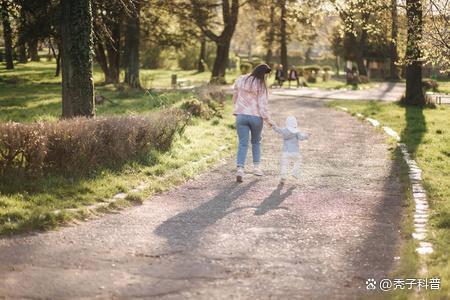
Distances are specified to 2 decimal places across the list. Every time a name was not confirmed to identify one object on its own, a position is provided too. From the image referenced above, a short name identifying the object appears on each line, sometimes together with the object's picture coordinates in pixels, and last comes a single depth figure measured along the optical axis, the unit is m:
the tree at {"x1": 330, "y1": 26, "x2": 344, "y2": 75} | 60.88
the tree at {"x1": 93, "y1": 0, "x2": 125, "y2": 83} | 28.25
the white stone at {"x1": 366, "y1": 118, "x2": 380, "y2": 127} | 18.96
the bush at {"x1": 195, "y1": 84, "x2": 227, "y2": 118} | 19.73
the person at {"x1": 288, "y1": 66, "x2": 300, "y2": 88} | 40.97
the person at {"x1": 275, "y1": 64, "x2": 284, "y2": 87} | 39.88
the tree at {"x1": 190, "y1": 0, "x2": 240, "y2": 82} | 34.53
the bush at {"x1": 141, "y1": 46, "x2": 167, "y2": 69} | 59.61
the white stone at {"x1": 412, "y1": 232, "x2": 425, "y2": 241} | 6.93
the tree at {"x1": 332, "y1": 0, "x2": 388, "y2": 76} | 19.59
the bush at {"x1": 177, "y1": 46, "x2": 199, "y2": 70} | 62.01
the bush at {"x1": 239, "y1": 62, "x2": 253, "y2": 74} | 51.51
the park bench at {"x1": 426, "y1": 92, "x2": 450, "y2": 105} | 26.73
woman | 10.44
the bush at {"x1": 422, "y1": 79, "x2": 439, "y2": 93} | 35.52
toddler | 10.22
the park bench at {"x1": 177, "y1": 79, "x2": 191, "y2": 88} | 35.36
